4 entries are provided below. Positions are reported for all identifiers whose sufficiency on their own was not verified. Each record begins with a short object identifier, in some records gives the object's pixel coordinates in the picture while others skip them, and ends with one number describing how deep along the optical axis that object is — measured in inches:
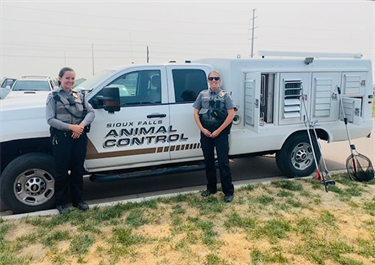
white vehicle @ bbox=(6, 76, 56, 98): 534.3
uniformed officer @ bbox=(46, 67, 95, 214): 163.8
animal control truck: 175.2
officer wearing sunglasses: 184.1
